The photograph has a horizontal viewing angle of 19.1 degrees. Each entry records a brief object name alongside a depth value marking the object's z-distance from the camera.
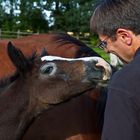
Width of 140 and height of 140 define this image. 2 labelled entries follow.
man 1.59
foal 3.14
